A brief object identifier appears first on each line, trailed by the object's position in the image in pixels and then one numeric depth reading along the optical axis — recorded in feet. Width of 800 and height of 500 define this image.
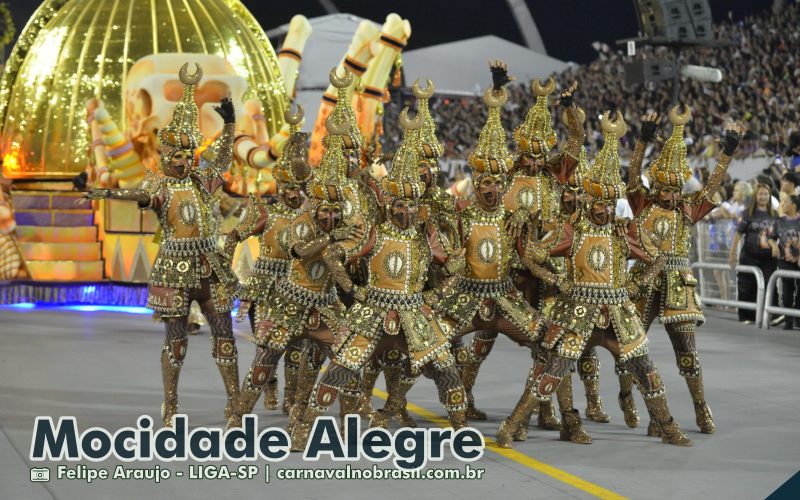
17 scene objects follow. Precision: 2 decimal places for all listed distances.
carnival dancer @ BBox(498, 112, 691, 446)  47.06
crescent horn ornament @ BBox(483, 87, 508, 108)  54.24
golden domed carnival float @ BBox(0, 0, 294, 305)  95.50
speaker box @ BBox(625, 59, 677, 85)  105.81
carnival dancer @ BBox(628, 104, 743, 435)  51.26
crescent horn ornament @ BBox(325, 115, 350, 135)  49.14
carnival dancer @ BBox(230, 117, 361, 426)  48.47
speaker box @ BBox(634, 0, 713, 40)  107.24
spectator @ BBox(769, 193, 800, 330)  84.12
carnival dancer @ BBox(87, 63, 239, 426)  51.52
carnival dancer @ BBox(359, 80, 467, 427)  49.93
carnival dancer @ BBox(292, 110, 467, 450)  45.44
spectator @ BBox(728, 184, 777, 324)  85.87
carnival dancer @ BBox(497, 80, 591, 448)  52.80
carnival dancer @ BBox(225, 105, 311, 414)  52.26
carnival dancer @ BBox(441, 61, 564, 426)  50.16
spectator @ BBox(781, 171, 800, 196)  84.84
